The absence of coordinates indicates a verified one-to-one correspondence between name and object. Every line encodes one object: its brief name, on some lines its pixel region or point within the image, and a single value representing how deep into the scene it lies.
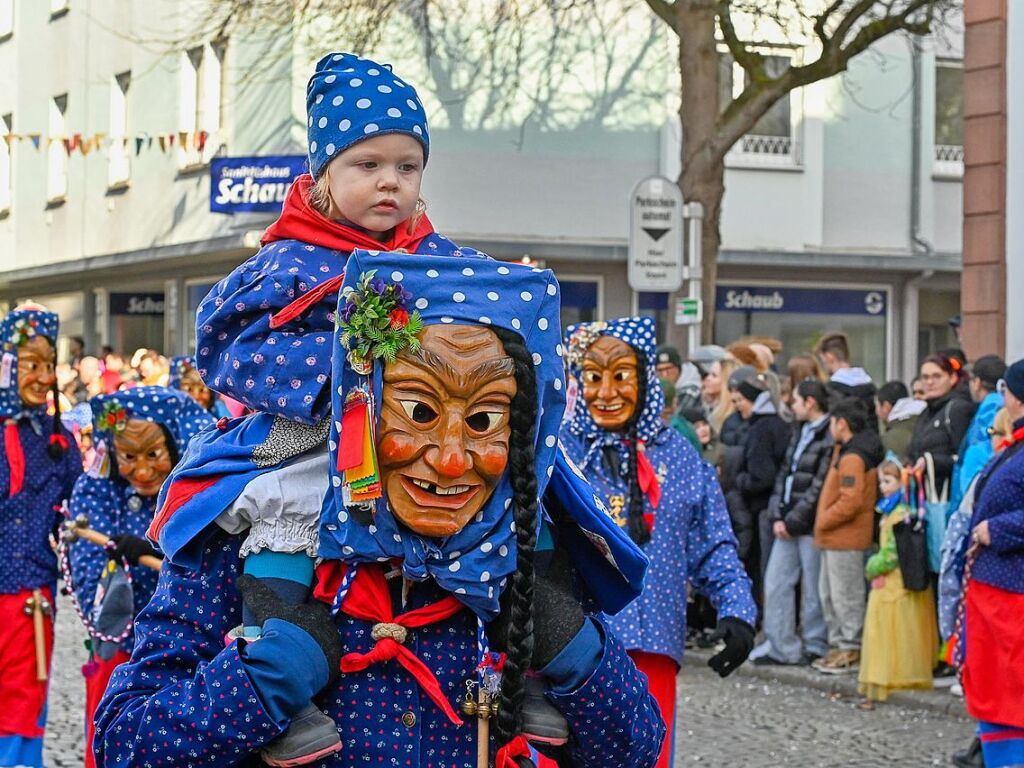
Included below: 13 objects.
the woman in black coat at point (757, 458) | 12.44
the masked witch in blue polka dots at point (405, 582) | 2.72
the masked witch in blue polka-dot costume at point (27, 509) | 7.97
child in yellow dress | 10.84
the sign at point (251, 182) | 22.86
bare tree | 17.20
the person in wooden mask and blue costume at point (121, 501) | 6.62
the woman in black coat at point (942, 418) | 10.80
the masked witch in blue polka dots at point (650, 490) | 6.25
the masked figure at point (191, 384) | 11.16
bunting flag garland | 24.55
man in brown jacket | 11.57
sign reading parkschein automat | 14.83
